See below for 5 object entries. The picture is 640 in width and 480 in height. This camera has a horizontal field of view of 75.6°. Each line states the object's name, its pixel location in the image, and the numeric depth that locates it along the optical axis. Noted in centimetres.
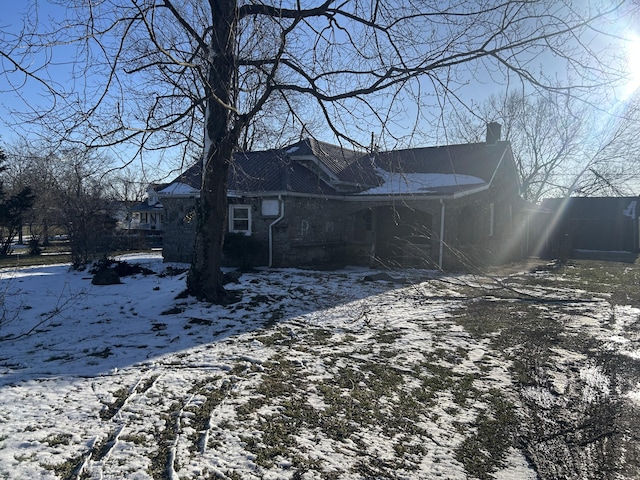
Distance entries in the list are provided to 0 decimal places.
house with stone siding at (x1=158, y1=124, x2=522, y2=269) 1486
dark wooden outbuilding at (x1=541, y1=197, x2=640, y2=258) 2994
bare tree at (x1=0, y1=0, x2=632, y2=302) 603
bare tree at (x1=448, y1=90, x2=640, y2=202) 3136
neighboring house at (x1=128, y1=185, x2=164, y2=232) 4656
